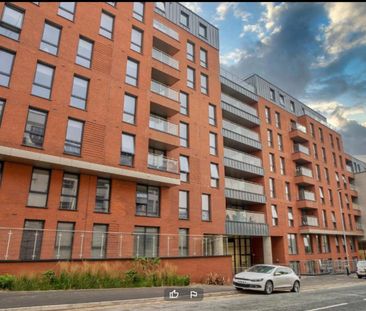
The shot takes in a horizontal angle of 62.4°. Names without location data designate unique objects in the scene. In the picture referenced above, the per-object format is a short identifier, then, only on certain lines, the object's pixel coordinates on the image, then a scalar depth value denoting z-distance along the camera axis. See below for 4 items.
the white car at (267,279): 14.98
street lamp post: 42.85
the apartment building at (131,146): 16.75
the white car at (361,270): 29.73
